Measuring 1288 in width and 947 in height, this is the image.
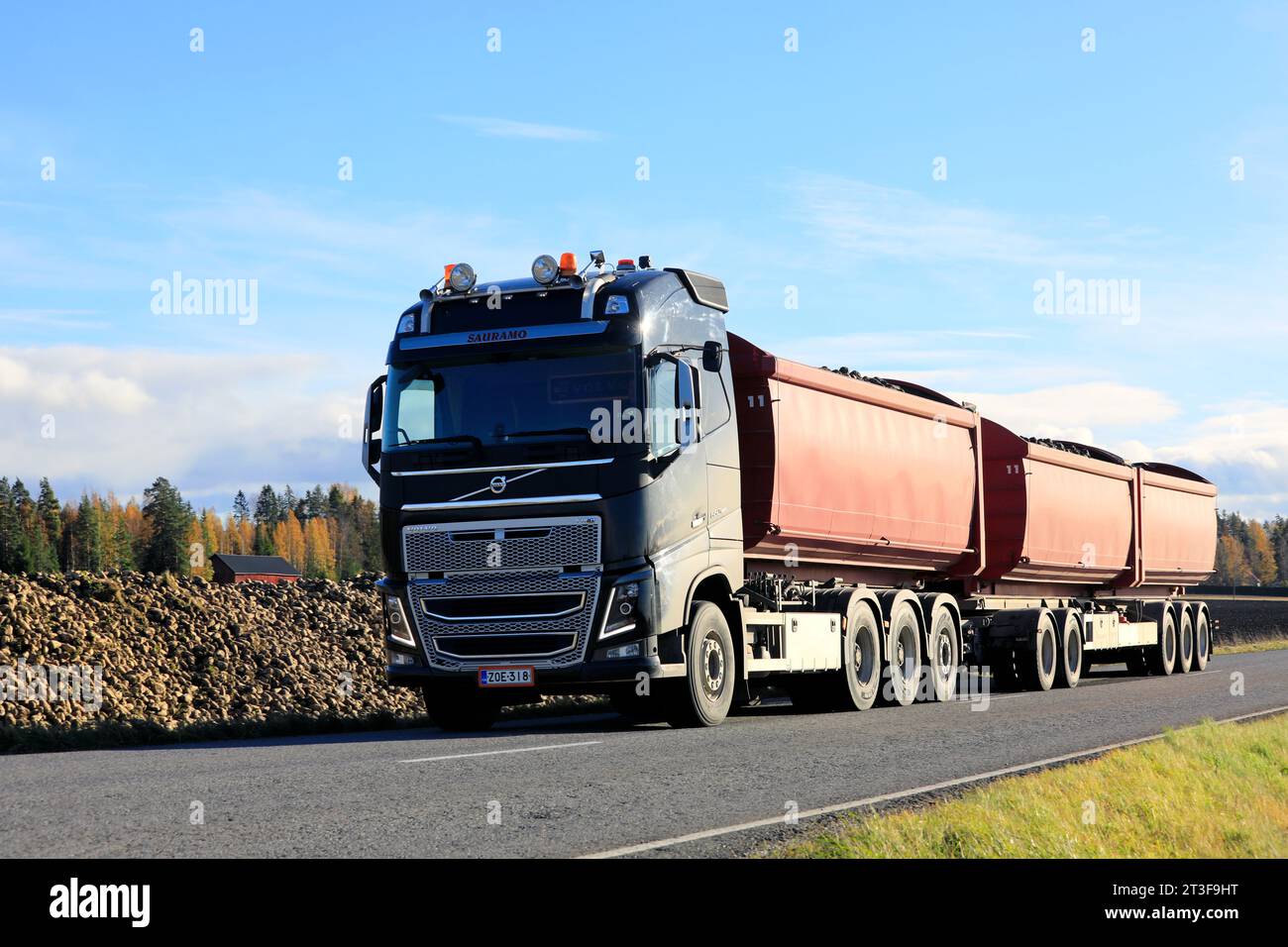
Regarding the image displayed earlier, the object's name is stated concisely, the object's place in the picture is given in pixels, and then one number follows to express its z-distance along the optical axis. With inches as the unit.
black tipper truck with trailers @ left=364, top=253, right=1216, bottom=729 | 490.0
